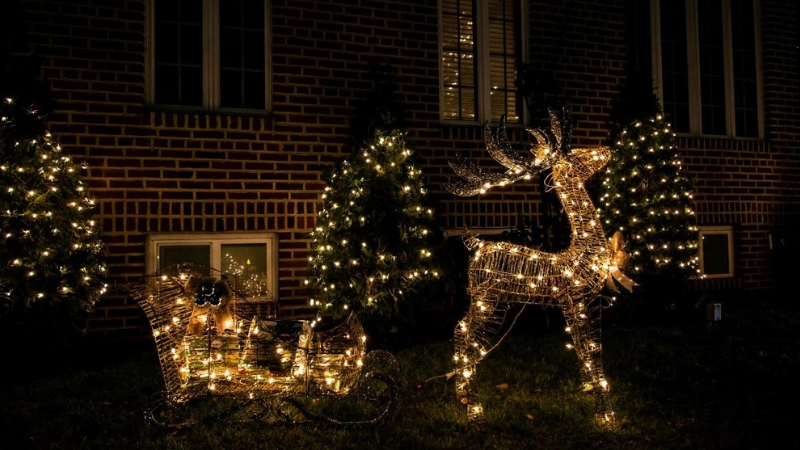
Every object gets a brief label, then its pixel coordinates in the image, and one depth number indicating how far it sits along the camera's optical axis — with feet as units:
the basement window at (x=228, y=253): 20.54
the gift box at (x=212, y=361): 12.71
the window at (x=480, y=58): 25.08
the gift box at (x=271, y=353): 12.71
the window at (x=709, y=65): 28.84
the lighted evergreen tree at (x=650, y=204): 23.40
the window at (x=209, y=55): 21.11
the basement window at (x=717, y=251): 28.43
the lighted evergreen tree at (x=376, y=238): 19.06
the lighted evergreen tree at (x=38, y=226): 16.15
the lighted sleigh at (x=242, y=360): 12.76
